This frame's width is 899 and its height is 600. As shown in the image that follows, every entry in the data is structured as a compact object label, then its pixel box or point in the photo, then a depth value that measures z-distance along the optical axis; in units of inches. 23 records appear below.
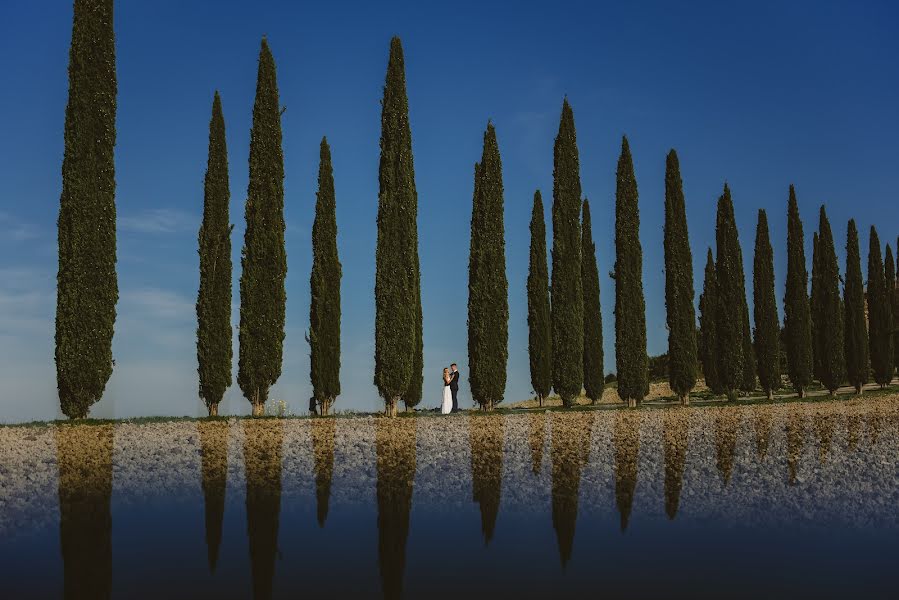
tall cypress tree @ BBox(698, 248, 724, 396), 1537.9
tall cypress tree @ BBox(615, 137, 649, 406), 1371.8
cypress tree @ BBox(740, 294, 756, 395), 1745.8
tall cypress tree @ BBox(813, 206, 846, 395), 1669.5
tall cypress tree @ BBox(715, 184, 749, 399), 1471.8
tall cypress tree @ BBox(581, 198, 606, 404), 1488.7
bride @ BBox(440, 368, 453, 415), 1220.5
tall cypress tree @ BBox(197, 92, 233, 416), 1068.5
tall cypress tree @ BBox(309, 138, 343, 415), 1215.6
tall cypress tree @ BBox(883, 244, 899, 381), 1957.4
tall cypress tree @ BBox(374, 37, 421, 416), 1075.3
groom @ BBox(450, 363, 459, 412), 1243.8
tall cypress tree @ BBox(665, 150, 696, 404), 1398.9
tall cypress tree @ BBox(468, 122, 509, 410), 1257.1
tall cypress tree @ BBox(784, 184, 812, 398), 1599.4
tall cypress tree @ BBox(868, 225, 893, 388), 1911.9
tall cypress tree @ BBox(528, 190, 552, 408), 1359.5
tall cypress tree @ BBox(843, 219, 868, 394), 1796.3
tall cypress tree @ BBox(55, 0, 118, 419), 918.4
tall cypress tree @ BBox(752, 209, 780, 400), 1549.0
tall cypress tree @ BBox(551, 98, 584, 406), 1332.4
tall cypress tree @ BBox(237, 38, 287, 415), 1059.3
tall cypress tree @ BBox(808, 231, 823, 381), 1713.8
